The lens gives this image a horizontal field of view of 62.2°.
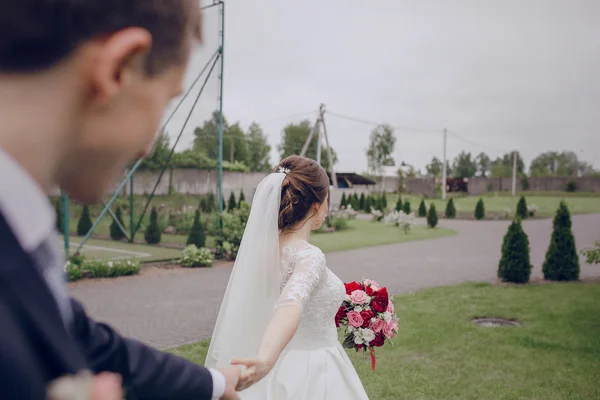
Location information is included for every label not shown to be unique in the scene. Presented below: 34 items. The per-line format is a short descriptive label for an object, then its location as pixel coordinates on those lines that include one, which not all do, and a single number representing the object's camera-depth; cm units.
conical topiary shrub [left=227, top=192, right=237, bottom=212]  2172
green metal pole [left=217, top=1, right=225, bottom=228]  1159
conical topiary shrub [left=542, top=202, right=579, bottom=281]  1077
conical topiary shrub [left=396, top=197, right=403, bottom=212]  2966
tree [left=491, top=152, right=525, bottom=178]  7106
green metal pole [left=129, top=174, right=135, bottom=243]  1410
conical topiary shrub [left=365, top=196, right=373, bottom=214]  3478
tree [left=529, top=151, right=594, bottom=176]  6844
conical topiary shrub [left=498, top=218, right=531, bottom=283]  1047
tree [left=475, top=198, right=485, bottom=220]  2973
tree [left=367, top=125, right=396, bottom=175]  6562
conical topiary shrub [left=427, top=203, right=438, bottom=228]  2342
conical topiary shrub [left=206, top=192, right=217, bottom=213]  1327
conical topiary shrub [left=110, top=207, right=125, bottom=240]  1606
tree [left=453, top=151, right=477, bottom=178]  8565
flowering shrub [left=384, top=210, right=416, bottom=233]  2116
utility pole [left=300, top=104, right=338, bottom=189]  2197
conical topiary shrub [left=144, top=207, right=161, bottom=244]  1484
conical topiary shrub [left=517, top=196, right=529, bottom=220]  2944
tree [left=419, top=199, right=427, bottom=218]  3102
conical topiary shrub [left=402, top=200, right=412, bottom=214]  2892
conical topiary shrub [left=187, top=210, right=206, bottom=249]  1317
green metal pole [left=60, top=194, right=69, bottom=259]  1060
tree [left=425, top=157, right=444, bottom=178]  7799
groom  50
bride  280
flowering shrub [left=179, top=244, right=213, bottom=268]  1209
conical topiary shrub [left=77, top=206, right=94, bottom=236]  1545
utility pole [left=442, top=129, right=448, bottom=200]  3842
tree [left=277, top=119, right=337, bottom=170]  6775
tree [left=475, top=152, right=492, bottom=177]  9375
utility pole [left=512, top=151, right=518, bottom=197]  3325
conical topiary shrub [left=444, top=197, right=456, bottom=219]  3156
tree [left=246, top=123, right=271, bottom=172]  5706
